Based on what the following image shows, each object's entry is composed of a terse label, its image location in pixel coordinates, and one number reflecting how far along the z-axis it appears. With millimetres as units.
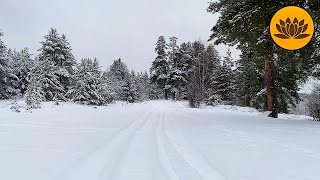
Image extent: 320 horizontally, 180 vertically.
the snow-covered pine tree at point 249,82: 28406
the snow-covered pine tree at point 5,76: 41406
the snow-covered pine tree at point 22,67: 50844
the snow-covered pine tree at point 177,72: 59469
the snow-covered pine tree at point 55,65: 38750
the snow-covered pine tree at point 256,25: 13938
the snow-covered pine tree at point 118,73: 74269
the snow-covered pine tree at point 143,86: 81238
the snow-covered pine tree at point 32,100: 19953
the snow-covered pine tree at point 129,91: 68906
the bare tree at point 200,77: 37438
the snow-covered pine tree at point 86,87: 39875
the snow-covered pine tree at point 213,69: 41900
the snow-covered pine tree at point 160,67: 64500
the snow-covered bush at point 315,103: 18875
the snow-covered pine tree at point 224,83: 46125
